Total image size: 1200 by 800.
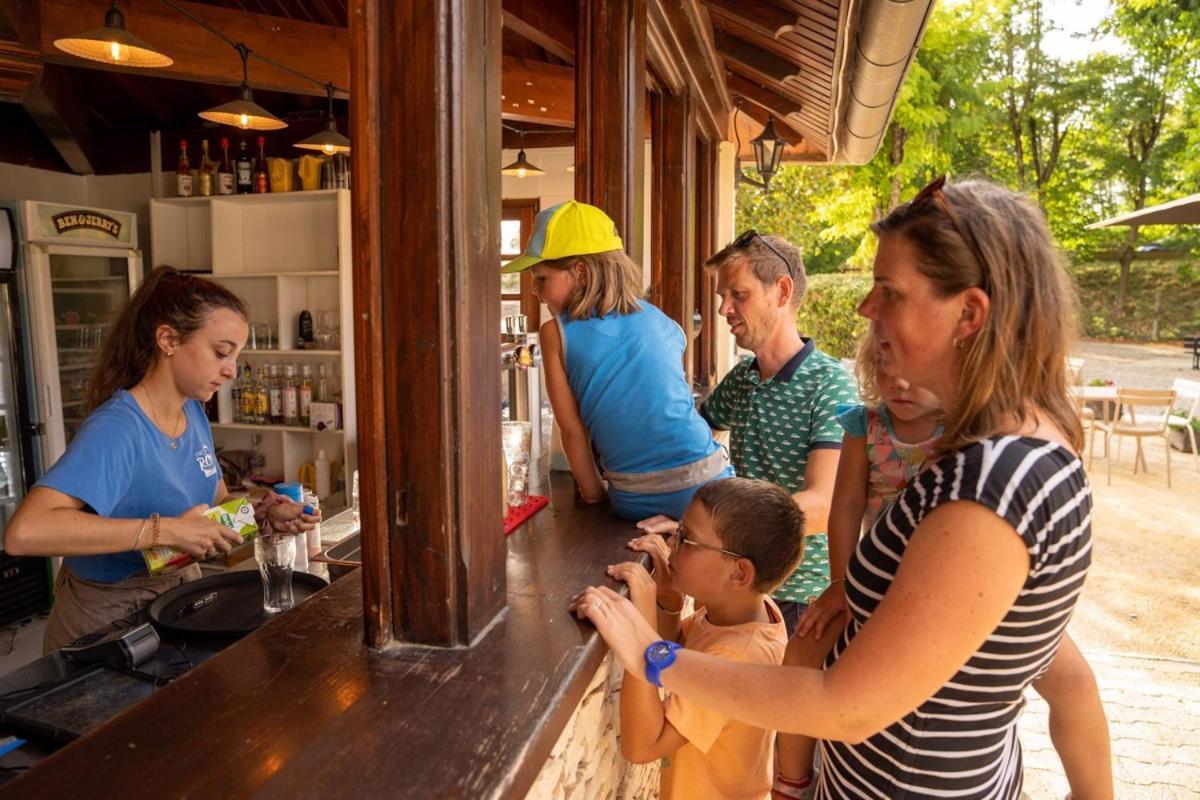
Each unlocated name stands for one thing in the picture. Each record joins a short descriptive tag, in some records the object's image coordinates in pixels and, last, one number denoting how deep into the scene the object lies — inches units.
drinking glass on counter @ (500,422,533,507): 82.3
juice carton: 73.8
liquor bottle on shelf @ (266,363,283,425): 242.8
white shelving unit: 234.1
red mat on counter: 75.1
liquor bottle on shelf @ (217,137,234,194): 245.6
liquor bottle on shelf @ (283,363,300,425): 240.5
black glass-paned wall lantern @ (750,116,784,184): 239.8
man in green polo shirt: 90.1
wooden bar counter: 36.2
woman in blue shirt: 74.5
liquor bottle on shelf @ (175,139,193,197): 248.2
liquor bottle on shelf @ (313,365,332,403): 241.3
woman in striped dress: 36.6
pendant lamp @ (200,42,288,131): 158.4
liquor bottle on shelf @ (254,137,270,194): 238.8
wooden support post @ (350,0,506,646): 45.8
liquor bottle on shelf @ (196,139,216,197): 247.0
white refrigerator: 207.5
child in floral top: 62.1
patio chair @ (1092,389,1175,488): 337.7
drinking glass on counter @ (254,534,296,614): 66.1
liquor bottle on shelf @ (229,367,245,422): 247.4
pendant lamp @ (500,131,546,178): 238.5
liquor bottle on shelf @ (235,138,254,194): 243.8
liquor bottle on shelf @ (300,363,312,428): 239.5
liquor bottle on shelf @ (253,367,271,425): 243.6
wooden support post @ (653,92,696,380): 170.4
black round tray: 61.7
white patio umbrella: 328.5
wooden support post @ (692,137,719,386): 231.3
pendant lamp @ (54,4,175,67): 120.1
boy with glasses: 58.5
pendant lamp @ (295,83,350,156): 186.7
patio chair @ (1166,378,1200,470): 357.7
